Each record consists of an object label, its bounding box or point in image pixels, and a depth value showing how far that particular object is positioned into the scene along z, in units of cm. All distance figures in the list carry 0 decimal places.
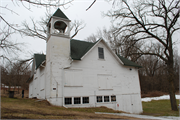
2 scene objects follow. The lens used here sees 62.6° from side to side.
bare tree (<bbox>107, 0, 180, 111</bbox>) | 1758
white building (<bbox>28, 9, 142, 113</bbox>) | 1387
